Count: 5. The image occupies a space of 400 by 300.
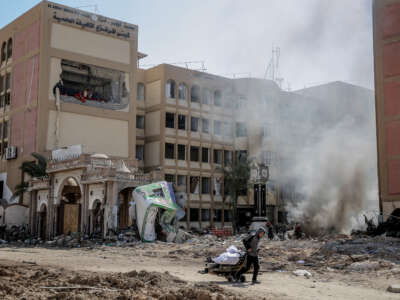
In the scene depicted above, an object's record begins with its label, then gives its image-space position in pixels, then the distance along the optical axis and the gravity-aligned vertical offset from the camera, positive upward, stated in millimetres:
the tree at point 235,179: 51438 +3218
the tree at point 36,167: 42281 +3530
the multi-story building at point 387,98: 29625 +6305
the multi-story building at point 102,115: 41031 +8932
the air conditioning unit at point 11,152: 47653 +5201
